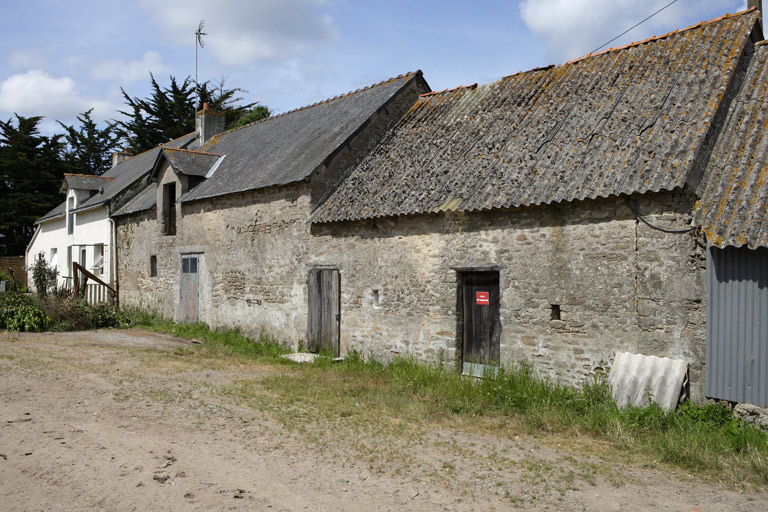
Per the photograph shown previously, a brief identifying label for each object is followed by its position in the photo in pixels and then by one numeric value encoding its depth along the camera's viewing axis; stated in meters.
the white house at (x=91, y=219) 21.17
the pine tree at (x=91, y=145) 39.16
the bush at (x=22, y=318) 14.64
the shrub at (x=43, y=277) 19.08
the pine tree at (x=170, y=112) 35.28
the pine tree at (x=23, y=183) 33.97
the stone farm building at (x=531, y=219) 6.98
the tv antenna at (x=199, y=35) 24.67
